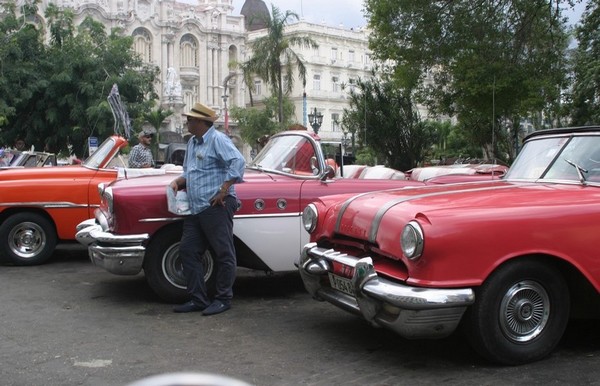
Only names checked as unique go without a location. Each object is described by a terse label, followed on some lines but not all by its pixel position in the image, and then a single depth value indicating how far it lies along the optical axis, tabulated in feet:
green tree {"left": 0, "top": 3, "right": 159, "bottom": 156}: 82.94
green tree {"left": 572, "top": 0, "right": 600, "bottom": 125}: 69.77
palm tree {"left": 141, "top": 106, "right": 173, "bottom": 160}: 133.56
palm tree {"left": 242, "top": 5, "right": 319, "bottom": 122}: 141.79
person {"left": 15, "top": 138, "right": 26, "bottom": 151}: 54.39
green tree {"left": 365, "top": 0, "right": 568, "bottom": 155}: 64.49
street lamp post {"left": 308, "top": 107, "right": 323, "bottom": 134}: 102.98
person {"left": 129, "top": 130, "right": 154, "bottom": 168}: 32.78
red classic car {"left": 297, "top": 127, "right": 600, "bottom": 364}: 13.51
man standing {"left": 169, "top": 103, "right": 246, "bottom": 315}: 19.39
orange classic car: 27.86
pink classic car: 20.35
